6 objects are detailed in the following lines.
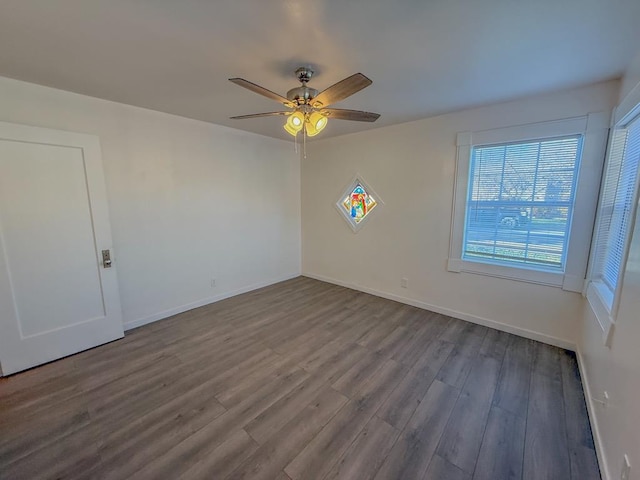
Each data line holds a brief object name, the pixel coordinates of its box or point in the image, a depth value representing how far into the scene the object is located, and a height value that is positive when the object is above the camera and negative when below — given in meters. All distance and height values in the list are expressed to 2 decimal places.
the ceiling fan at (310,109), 1.83 +0.72
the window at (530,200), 2.43 +0.04
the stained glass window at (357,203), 4.05 -0.01
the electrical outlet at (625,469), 1.15 -1.20
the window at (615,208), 1.74 -0.03
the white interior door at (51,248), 2.23 -0.45
